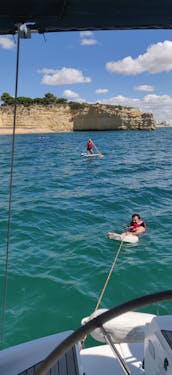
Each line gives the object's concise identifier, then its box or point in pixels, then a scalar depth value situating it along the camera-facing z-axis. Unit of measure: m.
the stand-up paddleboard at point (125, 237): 9.51
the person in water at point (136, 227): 9.90
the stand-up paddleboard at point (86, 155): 30.84
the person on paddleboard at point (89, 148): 30.66
